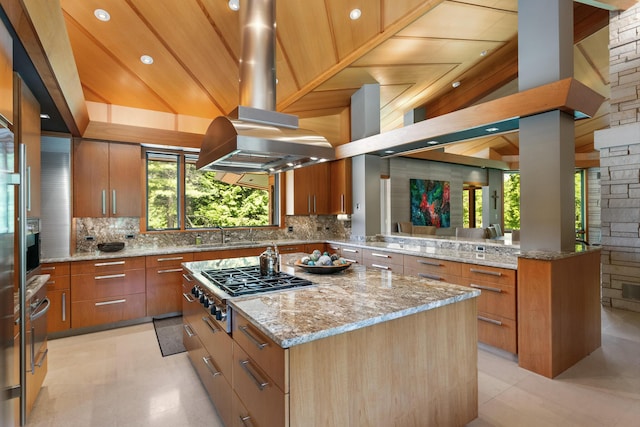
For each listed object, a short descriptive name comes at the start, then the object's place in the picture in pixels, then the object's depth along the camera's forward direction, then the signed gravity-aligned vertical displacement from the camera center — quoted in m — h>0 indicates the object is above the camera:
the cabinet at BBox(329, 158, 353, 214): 5.27 +0.43
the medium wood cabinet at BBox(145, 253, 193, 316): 3.96 -0.88
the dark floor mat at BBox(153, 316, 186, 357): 3.19 -1.37
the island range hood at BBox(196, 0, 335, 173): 2.02 +0.58
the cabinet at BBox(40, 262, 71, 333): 3.40 -0.87
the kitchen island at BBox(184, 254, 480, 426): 1.28 -0.68
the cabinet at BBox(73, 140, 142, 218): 3.87 +0.46
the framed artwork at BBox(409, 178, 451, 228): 7.50 +0.24
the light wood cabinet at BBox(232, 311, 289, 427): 1.25 -0.73
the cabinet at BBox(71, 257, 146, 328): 3.55 -0.90
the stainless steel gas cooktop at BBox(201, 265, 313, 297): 1.95 -0.47
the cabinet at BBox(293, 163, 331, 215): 5.30 +0.40
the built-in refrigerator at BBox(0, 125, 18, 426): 1.26 -0.24
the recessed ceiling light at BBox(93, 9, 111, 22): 2.93 +1.90
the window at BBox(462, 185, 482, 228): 10.15 +0.17
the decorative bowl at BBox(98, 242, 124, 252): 3.92 -0.40
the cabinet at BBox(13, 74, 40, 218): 1.82 +0.55
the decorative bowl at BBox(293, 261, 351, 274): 2.40 -0.43
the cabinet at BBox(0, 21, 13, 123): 1.33 +0.62
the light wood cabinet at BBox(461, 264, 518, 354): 2.82 -0.86
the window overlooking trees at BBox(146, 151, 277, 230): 4.65 +0.29
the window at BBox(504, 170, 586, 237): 10.84 +0.35
